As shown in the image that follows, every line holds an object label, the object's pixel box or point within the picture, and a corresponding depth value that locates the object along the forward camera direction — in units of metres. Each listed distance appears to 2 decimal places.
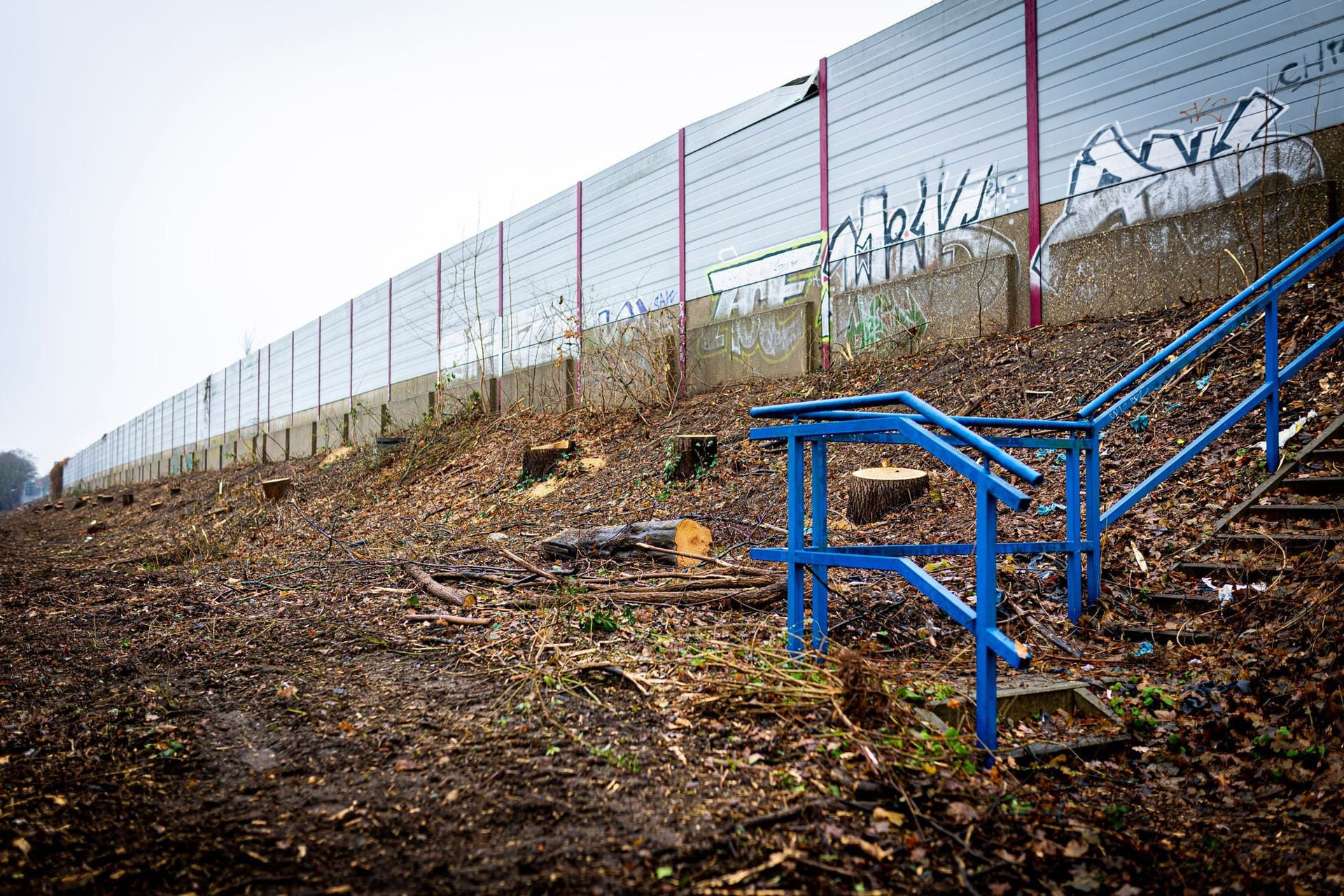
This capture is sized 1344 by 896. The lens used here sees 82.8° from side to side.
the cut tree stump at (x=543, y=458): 9.66
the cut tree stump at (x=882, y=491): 5.71
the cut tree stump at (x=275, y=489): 11.96
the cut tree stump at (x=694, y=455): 7.83
